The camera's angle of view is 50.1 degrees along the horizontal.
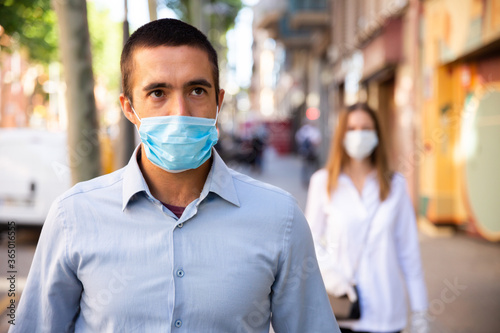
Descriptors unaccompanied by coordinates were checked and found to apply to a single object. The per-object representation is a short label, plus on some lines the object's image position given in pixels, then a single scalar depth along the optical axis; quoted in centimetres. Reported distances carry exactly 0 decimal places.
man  172
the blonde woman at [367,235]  316
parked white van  804
